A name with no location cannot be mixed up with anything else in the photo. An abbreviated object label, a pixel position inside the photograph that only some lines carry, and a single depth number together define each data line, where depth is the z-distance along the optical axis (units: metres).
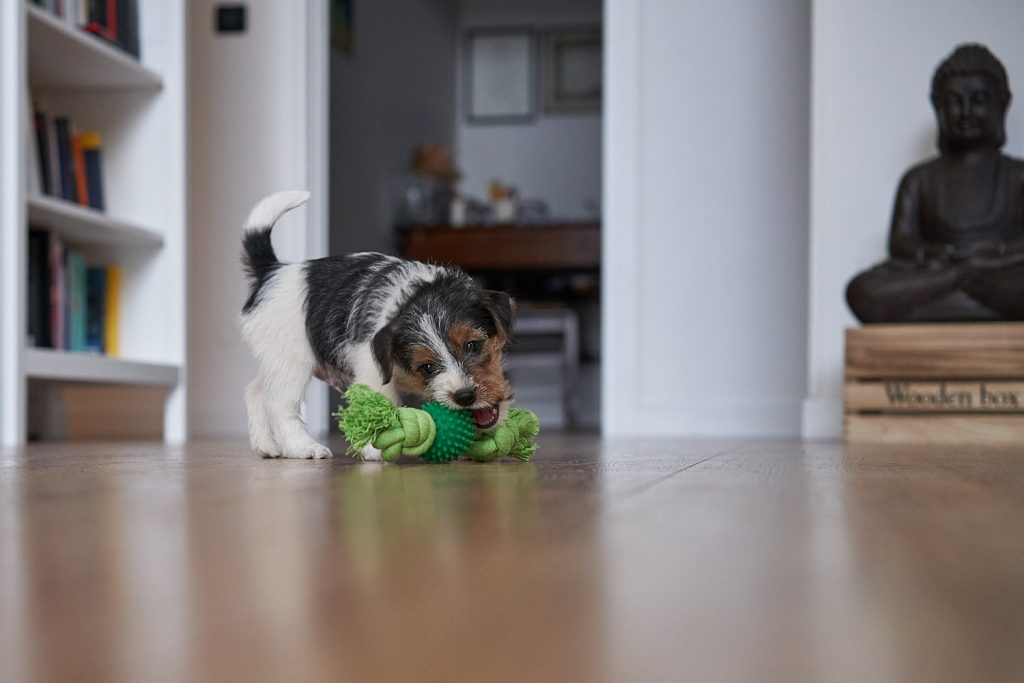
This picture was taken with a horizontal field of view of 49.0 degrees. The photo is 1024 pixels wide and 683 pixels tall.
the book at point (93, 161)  3.51
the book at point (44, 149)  3.31
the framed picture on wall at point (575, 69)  7.31
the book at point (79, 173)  3.48
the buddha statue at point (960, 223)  3.00
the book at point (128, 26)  3.47
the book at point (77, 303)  3.40
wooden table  6.03
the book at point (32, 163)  3.20
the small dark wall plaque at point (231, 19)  4.45
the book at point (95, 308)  3.50
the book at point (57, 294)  3.31
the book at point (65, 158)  3.38
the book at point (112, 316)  3.59
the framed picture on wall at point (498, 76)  7.40
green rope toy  1.48
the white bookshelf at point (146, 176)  3.51
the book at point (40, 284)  3.27
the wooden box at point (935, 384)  2.96
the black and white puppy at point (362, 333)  1.53
